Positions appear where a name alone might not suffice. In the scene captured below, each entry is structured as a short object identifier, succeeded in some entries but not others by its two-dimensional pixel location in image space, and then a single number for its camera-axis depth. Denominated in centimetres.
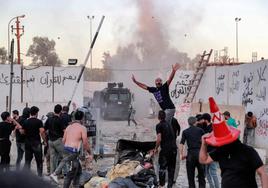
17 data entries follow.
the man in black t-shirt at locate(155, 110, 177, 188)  990
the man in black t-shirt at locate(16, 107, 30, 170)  1127
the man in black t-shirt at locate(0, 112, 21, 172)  1043
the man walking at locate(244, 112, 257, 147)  1507
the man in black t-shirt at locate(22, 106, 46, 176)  1067
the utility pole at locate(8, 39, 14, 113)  1471
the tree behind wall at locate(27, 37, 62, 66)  7375
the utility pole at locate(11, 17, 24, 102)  3974
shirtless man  900
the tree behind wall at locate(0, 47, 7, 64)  6700
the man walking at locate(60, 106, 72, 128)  1106
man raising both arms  1079
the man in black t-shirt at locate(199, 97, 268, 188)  505
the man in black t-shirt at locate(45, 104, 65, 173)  1102
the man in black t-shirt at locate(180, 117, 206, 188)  901
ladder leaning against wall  2241
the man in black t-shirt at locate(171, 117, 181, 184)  1066
